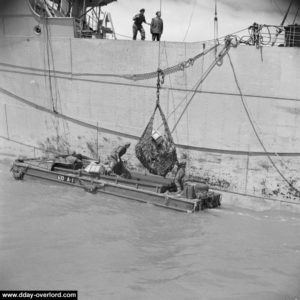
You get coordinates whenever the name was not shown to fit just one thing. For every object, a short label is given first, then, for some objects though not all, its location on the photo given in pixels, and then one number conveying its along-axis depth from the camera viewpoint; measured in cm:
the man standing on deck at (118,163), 1248
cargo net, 1233
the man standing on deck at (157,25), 1421
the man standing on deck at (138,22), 1488
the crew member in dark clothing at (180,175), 1145
